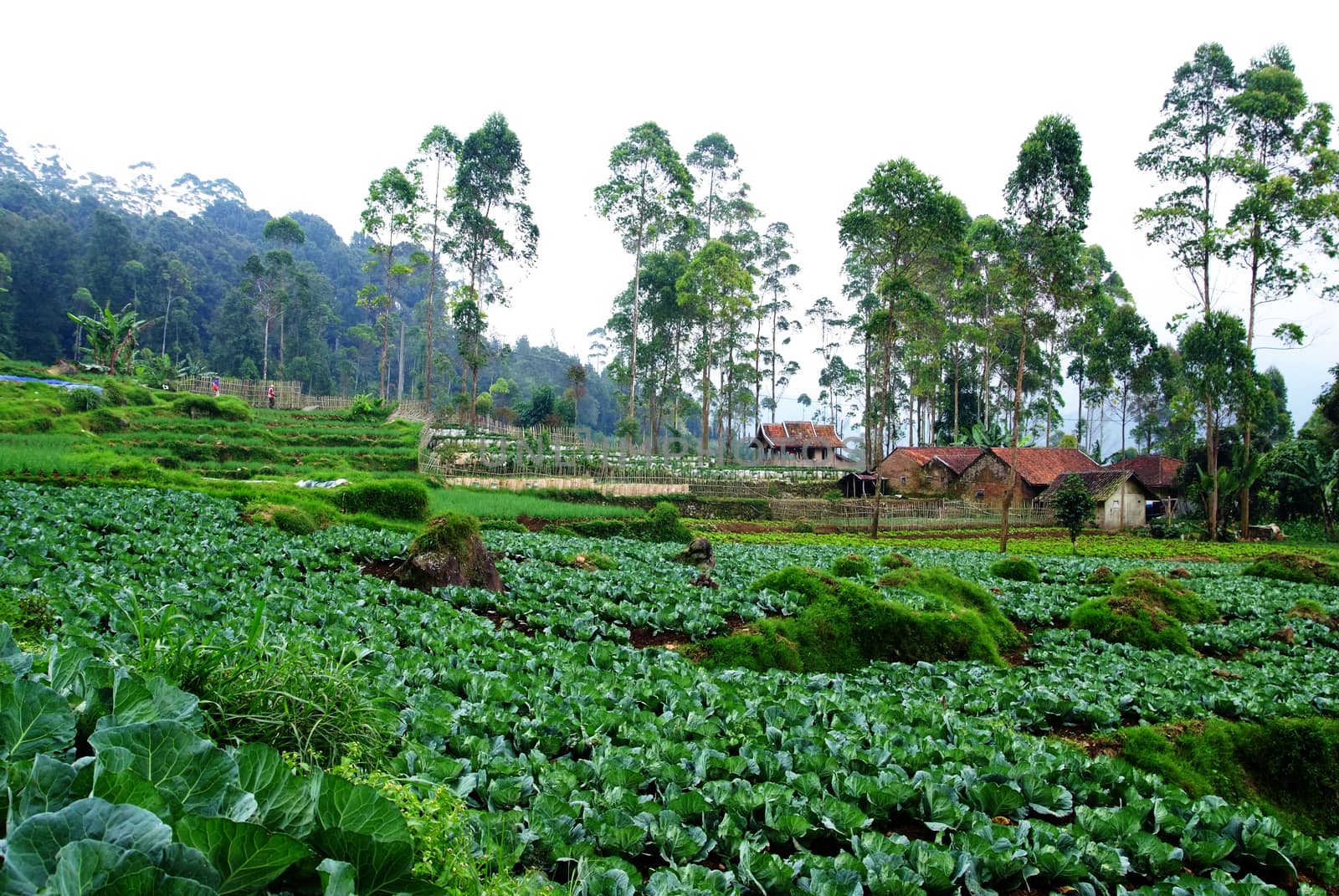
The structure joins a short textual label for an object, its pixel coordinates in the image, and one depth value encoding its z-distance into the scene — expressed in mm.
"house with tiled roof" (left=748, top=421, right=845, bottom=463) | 57812
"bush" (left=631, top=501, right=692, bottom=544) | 20891
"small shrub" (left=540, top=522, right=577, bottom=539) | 19719
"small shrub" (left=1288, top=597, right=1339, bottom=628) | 10250
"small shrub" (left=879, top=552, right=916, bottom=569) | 13344
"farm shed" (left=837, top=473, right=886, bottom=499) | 42125
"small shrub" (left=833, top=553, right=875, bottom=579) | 10656
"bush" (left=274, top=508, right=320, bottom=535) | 11539
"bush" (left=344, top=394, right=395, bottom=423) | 43438
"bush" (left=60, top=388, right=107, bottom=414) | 29969
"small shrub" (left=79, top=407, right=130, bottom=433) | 27859
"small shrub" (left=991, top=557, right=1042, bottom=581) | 14047
